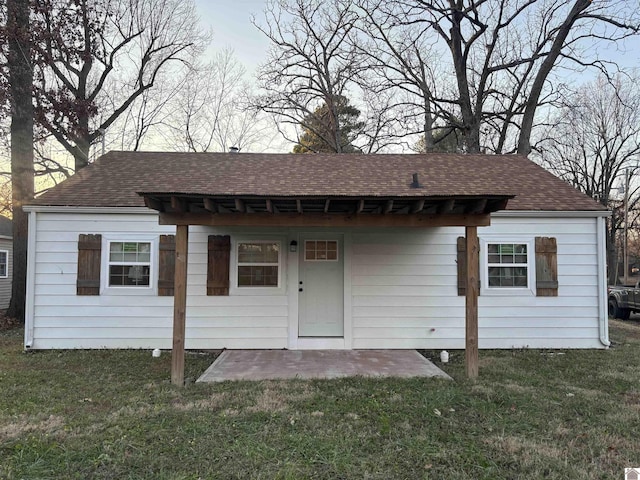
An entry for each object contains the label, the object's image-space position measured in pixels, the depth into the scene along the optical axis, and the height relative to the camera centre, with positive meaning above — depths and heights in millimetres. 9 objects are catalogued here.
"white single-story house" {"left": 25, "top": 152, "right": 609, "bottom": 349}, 6340 -237
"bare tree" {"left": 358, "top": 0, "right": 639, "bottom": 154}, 13914 +8037
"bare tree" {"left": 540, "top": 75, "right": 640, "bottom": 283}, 20188 +6687
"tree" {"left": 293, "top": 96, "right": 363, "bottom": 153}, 17484 +6311
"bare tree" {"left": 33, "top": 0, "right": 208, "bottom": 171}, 10797 +6527
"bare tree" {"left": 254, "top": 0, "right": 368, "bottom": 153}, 16422 +8580
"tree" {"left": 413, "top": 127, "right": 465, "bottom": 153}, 17500 +5894
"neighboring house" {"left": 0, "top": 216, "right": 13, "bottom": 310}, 13062 -197
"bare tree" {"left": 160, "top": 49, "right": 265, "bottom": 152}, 16547 +6716
